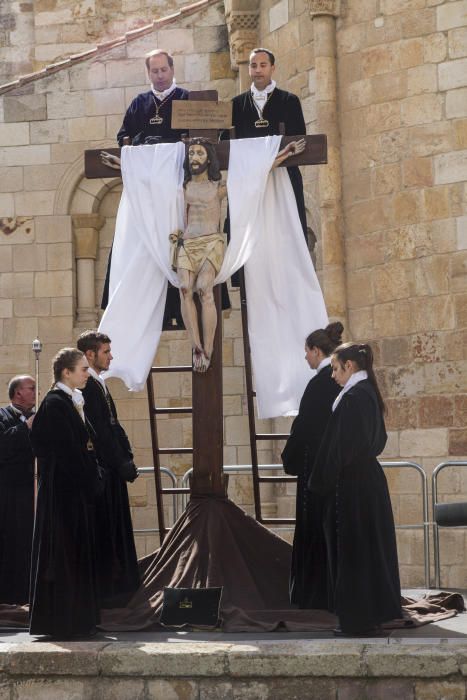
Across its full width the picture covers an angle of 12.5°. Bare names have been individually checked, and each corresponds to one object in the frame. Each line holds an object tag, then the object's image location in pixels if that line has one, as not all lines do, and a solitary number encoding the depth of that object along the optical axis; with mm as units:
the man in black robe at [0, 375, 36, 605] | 13922
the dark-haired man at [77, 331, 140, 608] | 12657
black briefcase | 11954
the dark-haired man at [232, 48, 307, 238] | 13792
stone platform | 10246
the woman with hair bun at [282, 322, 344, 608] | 12291
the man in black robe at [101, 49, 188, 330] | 13721
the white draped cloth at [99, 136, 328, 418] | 13295
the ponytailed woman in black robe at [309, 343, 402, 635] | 11268
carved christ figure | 13189
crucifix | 13118
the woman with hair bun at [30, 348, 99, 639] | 11588
